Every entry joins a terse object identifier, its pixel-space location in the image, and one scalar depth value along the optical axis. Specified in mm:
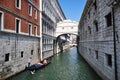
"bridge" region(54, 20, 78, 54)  19877
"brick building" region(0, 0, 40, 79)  6510
